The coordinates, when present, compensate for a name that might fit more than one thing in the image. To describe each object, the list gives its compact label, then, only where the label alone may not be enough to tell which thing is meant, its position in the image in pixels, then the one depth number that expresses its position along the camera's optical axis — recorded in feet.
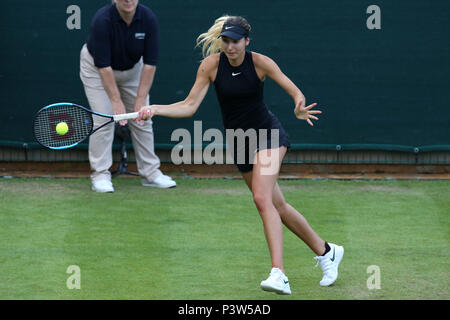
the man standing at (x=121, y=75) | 49.03
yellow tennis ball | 39.22
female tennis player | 33.12
